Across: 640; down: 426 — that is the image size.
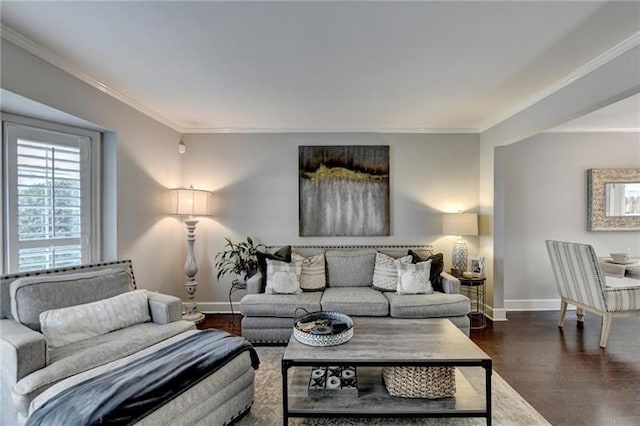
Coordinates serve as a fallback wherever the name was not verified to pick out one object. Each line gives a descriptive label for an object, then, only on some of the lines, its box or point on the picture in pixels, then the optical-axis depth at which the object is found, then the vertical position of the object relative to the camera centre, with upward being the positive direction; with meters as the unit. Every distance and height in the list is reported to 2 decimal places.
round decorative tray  2.04 -0.82
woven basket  1.97 -1.08
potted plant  3.81 -0.60
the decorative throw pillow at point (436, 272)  3.52 -0.67
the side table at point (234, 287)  3.87 -0.96
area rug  2.01 -1.35
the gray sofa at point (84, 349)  1.63 -0.86
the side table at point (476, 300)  3.68 -1.15
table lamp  3.88 -0.20
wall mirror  4.29 +0.17
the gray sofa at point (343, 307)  3.16 -0.96
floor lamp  3.75 -0.01
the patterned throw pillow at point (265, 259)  3.56 -0.53
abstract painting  4.21 +0.29
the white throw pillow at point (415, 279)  3.37 -0.72
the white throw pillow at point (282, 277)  3.40 -0.72
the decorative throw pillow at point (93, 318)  2.01 -0.74
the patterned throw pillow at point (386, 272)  3.57 -0.69
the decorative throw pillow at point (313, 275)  3.63 -0.73
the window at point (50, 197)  2.44 +0.13
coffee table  1.84 -0.90
